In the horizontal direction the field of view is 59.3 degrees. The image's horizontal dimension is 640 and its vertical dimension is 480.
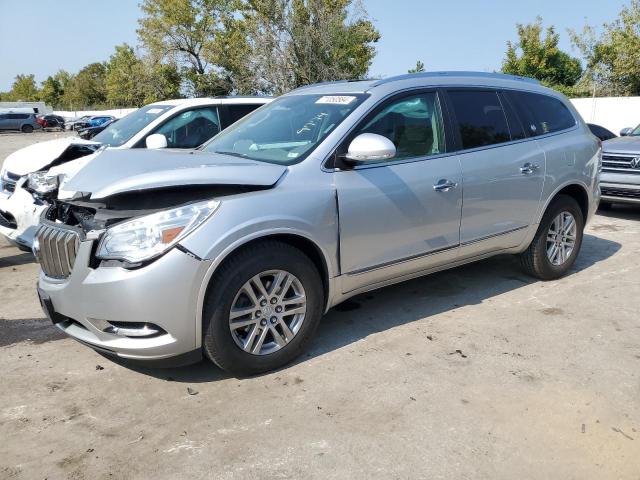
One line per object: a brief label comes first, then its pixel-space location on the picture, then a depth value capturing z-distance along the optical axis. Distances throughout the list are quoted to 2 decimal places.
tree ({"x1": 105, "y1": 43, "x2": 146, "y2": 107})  44.49
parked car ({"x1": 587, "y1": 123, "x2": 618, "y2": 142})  13.40
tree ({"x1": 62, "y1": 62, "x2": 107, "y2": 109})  73.57
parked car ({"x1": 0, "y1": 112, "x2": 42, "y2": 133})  43.50
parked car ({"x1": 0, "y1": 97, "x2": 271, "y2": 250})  5.41
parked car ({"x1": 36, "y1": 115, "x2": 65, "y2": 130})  47.19
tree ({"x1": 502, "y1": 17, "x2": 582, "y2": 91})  33.97
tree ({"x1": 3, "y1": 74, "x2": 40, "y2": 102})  99.06
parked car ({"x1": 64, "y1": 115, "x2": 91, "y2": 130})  40.24
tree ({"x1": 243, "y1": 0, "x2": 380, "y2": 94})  24.98
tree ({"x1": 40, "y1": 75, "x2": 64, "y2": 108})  85.38
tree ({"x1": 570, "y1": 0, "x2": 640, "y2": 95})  27.36
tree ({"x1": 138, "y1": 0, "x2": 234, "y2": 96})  41.34
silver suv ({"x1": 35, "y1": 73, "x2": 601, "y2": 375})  3.08
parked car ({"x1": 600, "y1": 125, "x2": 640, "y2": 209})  8.01
